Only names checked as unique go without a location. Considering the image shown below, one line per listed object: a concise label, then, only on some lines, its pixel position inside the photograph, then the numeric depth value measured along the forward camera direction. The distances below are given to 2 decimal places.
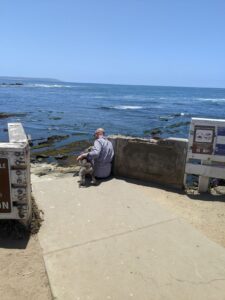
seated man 4.58
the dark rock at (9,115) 19.20
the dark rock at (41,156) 9.59
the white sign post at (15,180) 2.95
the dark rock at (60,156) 9.75
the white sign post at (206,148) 4.36
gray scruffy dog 4.55
